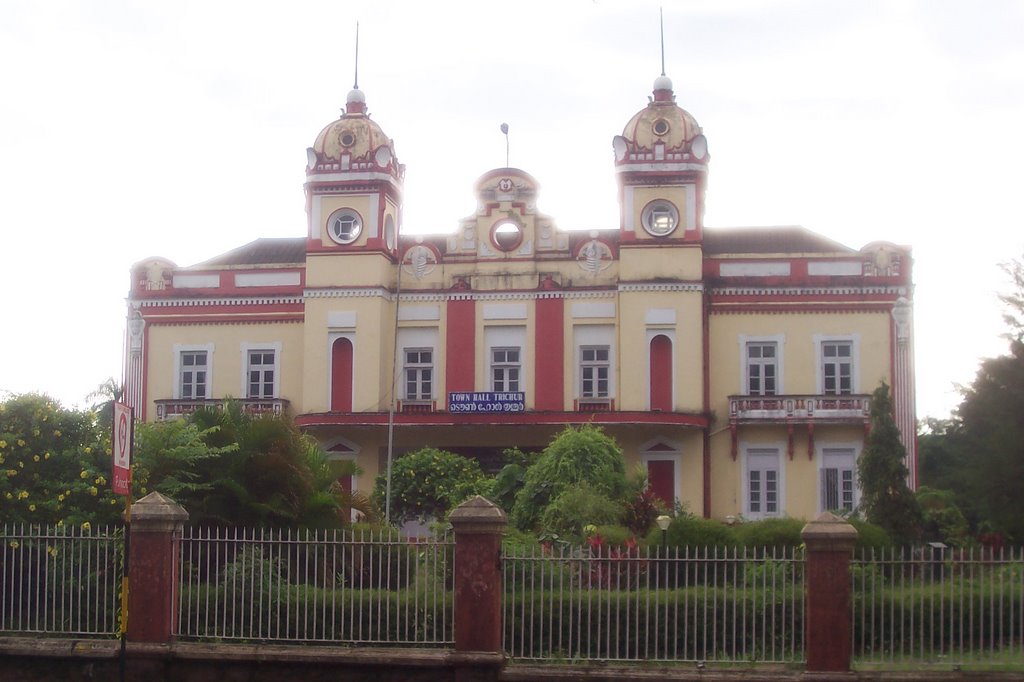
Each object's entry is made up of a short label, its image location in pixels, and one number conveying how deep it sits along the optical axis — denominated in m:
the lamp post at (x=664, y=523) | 24.58
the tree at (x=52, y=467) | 21.27
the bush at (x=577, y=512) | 29.47
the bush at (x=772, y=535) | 26.16
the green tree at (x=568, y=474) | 32.06
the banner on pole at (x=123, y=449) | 15.83
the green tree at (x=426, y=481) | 35.94
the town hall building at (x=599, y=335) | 39.19
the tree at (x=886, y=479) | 33.03
